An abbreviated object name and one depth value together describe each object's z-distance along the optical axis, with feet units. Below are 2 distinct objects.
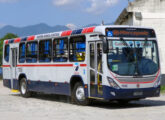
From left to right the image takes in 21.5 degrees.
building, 98.58
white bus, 50.14
